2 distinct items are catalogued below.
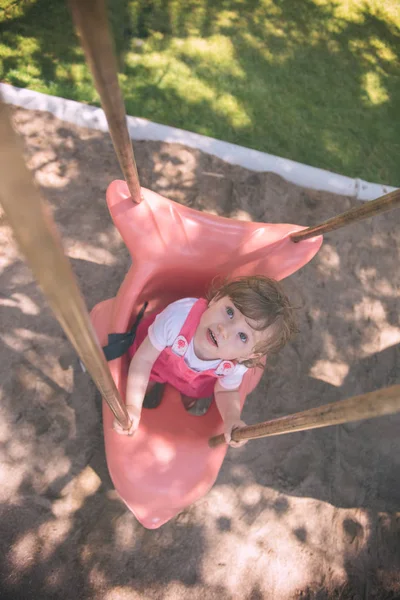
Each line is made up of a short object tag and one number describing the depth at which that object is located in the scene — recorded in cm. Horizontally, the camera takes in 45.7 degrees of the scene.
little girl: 122
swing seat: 135
